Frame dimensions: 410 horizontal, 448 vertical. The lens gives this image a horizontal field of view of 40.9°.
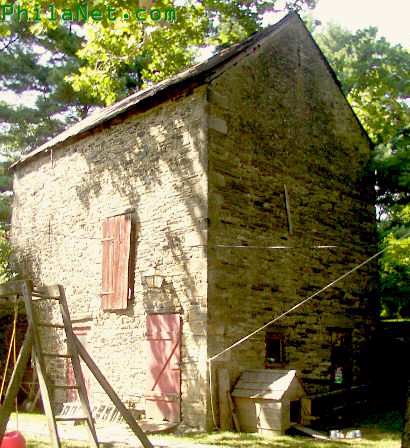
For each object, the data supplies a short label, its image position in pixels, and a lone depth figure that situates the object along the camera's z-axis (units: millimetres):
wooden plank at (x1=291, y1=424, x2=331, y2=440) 8820
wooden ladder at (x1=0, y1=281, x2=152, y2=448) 5602
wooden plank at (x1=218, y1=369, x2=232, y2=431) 9320
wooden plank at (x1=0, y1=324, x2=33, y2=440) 5371
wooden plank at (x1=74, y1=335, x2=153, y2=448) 6219
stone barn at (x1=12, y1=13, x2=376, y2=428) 10055
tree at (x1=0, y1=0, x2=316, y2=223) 14797
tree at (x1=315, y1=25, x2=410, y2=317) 13398
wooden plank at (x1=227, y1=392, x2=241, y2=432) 9336
